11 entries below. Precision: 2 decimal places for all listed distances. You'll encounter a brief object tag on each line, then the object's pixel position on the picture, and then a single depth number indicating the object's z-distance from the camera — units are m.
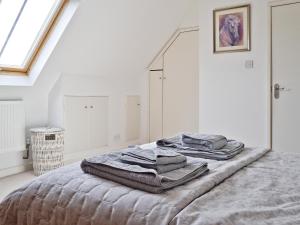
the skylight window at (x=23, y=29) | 3.00
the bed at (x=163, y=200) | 0.93
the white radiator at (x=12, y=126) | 3.08
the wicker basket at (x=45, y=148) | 3.22
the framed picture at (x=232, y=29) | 3.70
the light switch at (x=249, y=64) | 3.66
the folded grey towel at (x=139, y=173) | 1.09
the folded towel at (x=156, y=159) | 1.24
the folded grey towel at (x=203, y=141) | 1.73
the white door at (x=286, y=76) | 3.40
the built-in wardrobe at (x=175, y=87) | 4.35
